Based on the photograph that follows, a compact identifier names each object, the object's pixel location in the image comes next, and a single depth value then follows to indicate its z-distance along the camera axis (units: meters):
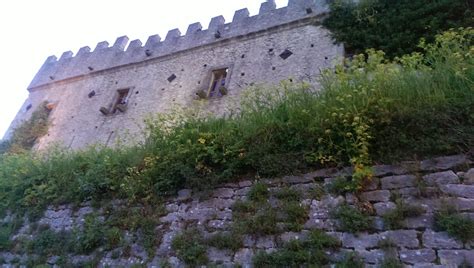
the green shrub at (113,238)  4.41
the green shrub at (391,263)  2.88
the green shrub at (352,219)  3.27
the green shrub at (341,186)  3.58
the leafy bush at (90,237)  4.52
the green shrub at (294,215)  3.56
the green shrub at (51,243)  4.72
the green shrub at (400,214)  3.17
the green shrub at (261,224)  3.64
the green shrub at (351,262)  3.01
